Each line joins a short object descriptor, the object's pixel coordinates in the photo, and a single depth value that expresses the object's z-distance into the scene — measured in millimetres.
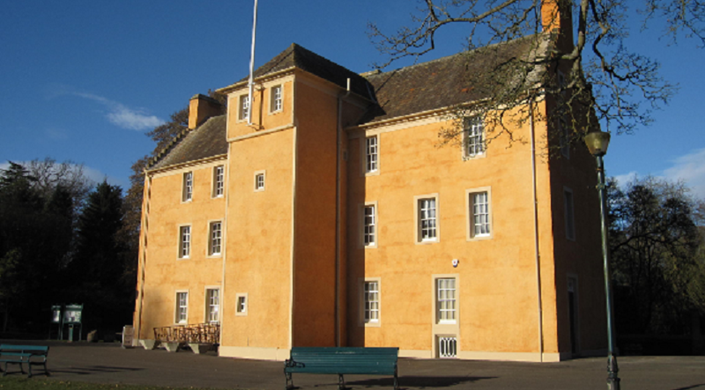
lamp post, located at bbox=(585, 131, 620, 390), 10914
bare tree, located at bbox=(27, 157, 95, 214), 58500
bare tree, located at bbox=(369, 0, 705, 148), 14719
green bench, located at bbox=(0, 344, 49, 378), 16562
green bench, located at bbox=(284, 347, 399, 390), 12836
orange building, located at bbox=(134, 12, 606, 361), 21500
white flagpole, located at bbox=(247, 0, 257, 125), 25766
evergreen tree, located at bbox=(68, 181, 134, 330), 45438
